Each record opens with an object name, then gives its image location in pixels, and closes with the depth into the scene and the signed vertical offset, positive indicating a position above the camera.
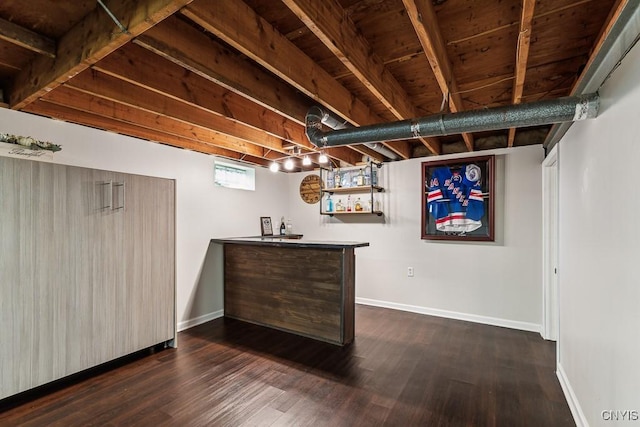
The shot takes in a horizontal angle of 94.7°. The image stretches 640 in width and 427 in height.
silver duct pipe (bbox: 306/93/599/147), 1.79 +0.67
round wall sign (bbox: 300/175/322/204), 5.30 +0.44
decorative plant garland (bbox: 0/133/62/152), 2.17 +0.54
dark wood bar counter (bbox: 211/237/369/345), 3.23 -0.88
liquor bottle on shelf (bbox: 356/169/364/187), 4.68 +0.54
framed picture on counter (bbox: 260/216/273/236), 4.99 -0.22
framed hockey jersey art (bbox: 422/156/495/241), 3.84 +0.18
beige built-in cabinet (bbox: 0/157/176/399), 2.16 -0.47
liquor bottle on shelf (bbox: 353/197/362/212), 4.69 +0.11
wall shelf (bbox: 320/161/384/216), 4.61 +0.38
